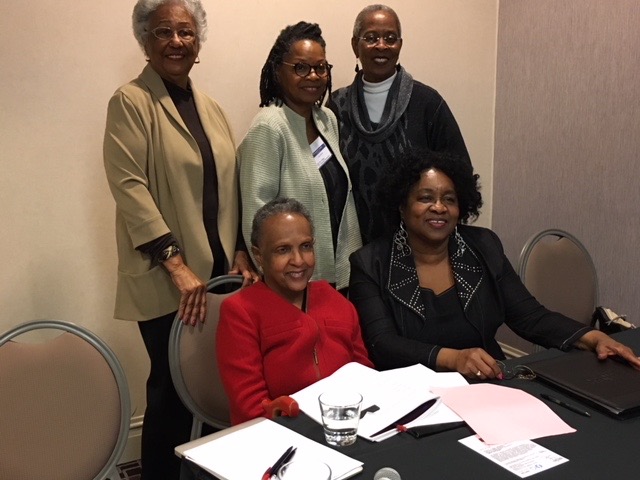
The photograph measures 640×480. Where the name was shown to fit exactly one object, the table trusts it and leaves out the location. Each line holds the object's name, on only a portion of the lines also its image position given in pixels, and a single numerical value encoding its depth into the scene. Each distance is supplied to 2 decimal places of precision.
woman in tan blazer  1.94
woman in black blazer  1.95
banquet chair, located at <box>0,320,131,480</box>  1.56
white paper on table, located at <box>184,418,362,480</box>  1.17
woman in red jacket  1.66
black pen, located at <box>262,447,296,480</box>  1.14
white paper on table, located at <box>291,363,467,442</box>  1.35
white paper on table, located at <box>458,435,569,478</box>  1.18
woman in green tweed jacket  2.09
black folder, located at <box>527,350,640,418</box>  1.42
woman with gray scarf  2.36
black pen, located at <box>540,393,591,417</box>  1.41
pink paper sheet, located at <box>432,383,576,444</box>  1.31
